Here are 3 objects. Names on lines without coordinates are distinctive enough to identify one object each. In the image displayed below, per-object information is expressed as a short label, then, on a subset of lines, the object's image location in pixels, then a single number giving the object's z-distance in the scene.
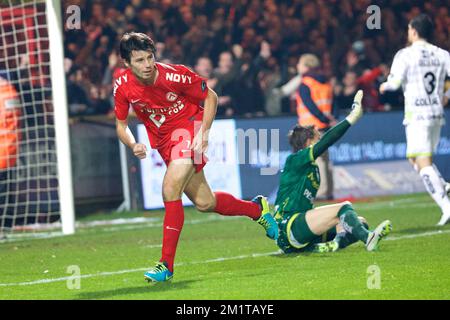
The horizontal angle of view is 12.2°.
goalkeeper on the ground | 17.83
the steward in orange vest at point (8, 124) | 25.90
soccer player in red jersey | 15.41
